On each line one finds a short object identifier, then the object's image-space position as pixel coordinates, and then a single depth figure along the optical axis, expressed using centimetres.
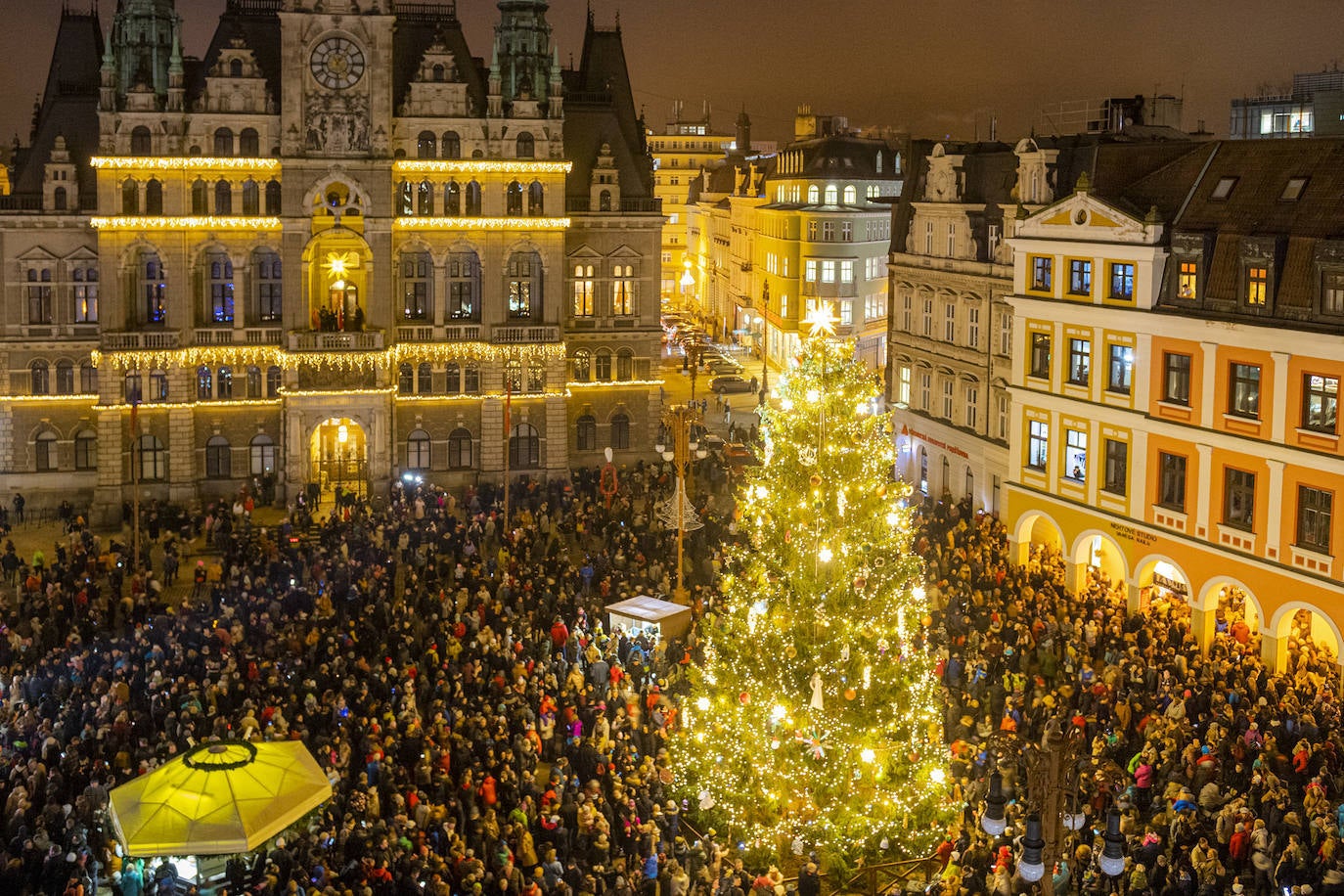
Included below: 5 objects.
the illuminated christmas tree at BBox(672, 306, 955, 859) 2927
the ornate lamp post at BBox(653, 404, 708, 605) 4366
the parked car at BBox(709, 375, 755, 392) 9119
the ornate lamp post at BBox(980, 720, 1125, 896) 1858
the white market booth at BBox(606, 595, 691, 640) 4200
